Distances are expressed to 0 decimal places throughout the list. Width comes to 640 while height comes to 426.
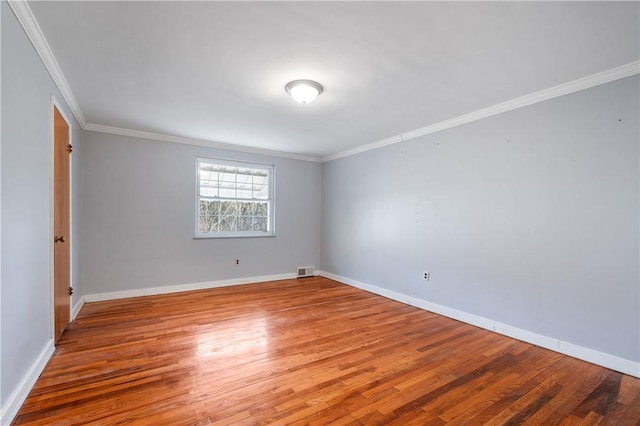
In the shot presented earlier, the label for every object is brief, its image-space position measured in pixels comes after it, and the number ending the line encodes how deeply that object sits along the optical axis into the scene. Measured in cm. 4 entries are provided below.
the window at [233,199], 493
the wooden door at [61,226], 265
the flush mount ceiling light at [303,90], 268
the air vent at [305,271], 576
